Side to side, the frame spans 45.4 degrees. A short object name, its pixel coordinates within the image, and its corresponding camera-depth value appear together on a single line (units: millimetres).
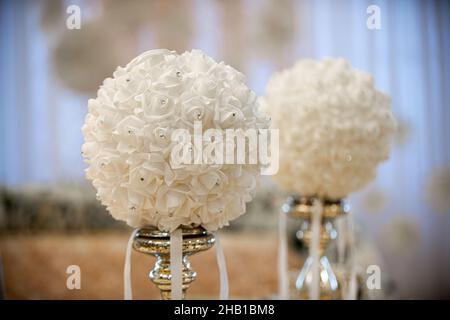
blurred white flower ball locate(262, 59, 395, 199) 1163
